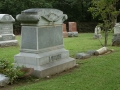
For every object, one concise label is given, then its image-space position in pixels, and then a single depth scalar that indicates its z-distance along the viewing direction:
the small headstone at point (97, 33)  17.11
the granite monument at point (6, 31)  12.80
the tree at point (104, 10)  11.34
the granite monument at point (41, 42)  5.89
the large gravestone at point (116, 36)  12.09
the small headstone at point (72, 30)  19.73
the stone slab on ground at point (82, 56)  8.43
